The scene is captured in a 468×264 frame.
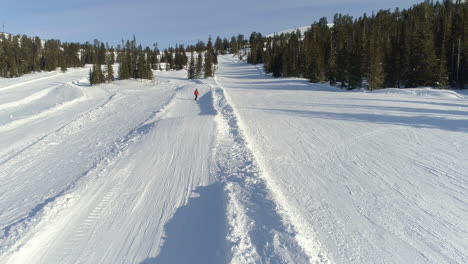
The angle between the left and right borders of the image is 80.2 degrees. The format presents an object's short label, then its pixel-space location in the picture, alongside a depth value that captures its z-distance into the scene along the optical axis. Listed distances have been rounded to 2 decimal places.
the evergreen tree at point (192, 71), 69.44
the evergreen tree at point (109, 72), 59.78
